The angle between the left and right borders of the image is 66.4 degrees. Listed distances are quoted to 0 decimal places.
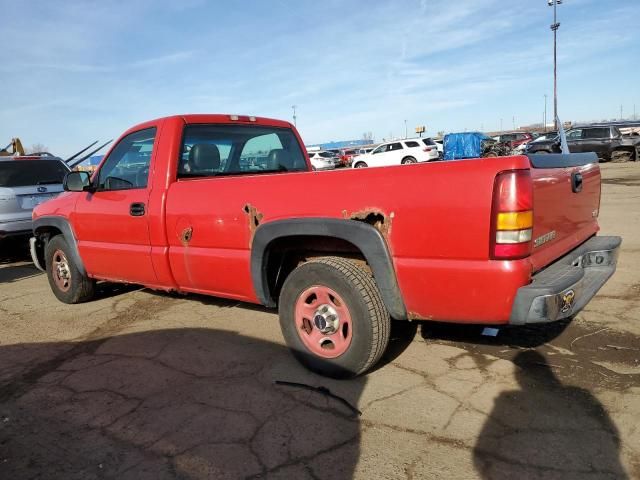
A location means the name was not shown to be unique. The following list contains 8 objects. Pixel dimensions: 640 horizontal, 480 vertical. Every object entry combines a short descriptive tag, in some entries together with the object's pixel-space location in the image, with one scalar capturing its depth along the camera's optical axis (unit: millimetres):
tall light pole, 38331
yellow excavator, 14641
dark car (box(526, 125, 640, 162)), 22688
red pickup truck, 2541
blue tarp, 27406
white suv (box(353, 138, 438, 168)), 27531
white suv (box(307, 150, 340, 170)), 33044
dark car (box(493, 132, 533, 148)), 35891
